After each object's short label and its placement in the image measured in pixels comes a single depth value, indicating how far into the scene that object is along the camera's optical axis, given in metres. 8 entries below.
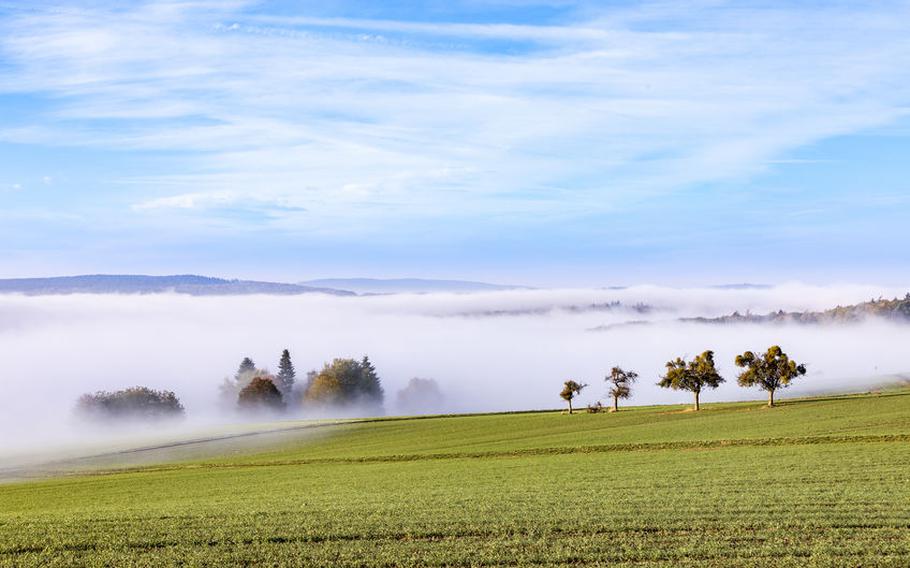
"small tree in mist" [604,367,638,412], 97.38
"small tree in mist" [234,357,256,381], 182.21
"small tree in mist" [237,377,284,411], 142.00
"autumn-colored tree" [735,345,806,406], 85.94
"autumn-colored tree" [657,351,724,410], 89.06
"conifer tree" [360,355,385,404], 165.12
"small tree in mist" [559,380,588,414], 98.75
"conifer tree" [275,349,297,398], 182.38
